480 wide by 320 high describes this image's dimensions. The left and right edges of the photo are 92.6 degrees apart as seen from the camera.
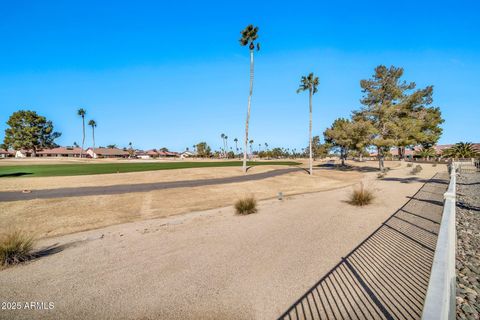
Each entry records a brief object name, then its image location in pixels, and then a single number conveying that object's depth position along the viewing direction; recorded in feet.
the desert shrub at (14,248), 21.49
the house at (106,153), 419.33
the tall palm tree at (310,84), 109.81
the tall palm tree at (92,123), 413.59
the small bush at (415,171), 111.75
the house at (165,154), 575.50
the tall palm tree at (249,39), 107.55
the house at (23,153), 357.61
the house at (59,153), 403.36
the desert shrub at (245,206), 40.88
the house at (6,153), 395.96
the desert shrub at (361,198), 44.69
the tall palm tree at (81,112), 349.14
